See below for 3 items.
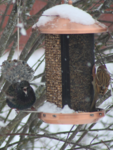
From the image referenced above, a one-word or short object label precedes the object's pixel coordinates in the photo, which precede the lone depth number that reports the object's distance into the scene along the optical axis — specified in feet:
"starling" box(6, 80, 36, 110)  17.28
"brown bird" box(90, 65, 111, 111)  17.52
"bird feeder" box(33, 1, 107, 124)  18.15
